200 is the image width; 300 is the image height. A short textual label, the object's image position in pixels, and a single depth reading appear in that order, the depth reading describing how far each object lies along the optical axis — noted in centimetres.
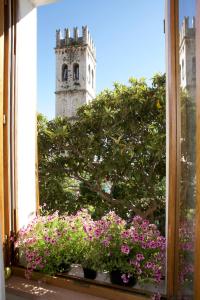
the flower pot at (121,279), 166
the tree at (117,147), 290
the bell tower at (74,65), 1975
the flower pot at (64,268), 189
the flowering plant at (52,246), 184
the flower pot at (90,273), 182
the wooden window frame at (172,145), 141
